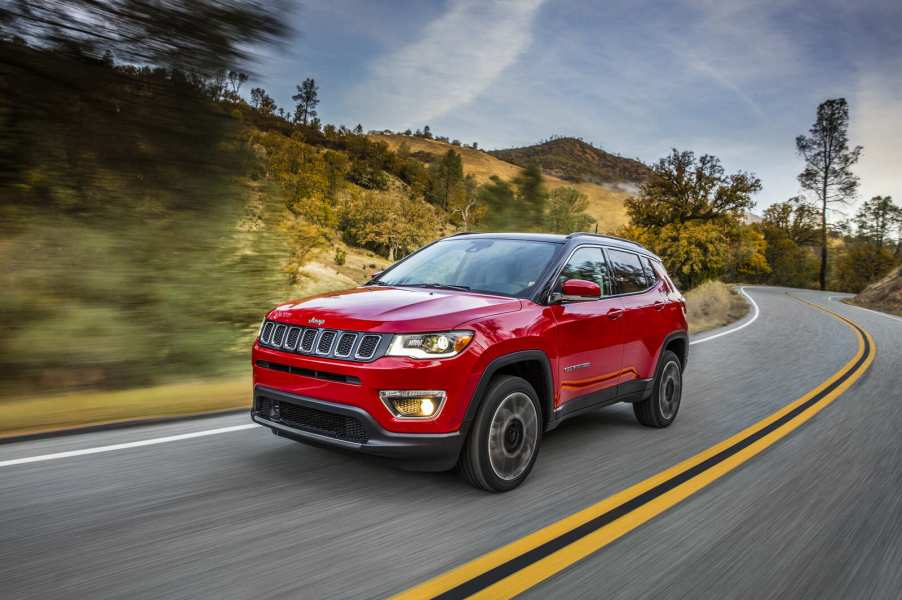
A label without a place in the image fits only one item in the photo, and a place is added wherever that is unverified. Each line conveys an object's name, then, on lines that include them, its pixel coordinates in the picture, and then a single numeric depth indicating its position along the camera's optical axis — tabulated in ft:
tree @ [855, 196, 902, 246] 294.87
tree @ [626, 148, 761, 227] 159.02
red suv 13.51
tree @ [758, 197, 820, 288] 265.95
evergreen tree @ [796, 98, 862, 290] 220.43
